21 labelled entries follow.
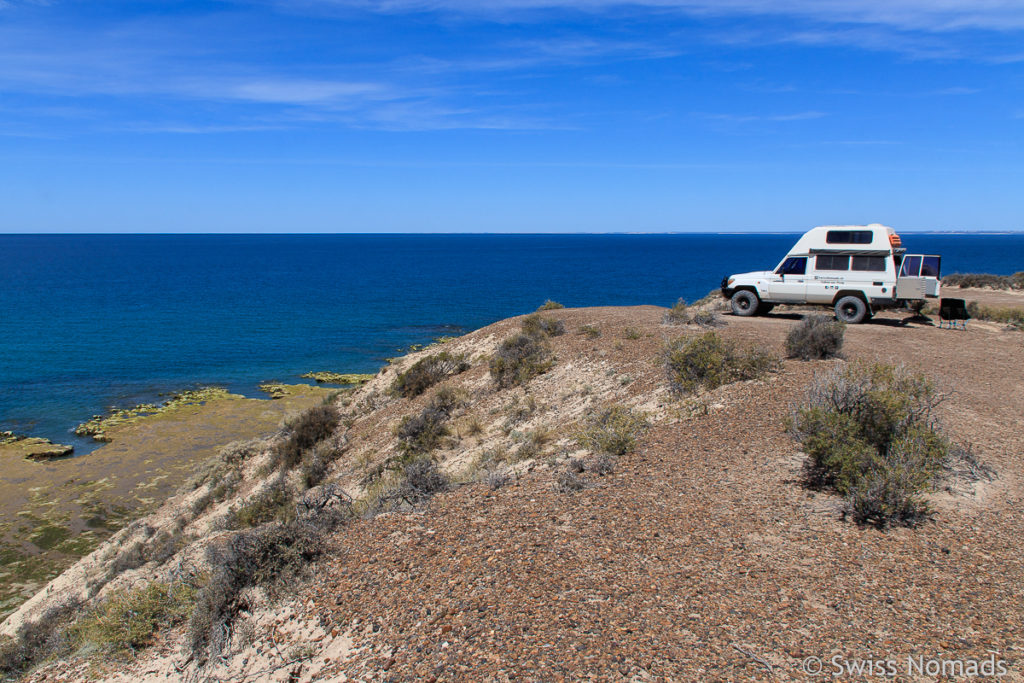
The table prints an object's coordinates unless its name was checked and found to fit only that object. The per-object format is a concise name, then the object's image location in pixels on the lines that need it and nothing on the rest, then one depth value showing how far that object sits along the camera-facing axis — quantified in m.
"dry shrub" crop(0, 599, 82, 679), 7.44
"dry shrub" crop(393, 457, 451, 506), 8.70
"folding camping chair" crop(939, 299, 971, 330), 19.69
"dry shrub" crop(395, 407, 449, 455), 13.45
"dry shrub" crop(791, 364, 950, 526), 6.75
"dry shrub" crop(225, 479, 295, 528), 11.88
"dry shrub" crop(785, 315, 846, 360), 13.29
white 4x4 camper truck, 18.75
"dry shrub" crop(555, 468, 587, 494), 8.21
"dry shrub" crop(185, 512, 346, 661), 6.48
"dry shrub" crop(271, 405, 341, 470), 16.14
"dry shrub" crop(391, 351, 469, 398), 18.91
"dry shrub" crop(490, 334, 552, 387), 16.47
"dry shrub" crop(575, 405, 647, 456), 9.39
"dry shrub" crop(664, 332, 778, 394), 11.86
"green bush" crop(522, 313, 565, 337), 19.72
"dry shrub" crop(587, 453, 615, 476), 8.65
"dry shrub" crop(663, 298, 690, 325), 19.23
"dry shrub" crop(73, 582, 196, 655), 6.70
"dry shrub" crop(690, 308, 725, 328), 18.52
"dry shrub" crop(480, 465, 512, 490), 8.74
